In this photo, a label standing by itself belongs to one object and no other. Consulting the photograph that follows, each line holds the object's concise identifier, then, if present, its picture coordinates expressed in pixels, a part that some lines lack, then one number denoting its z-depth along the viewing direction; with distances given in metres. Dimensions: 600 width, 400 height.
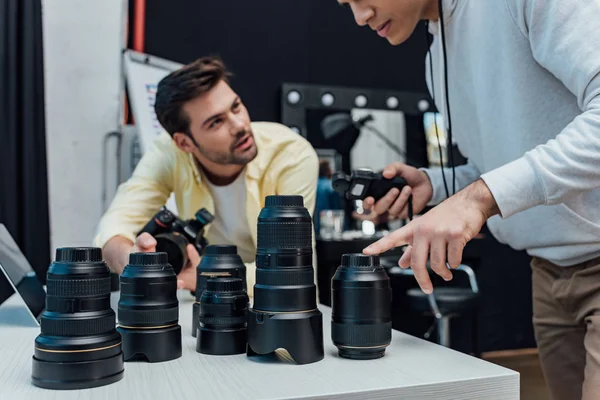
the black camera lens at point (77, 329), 0.66
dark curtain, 2.65
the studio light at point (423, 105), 3.85
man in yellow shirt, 1.91
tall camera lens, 0.74
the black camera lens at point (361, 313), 0.77
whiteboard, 2.81
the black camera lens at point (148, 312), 0.76
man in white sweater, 0.81
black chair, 2.80
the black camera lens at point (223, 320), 0.80
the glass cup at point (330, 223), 3.37
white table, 0.64
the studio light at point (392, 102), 3.77
